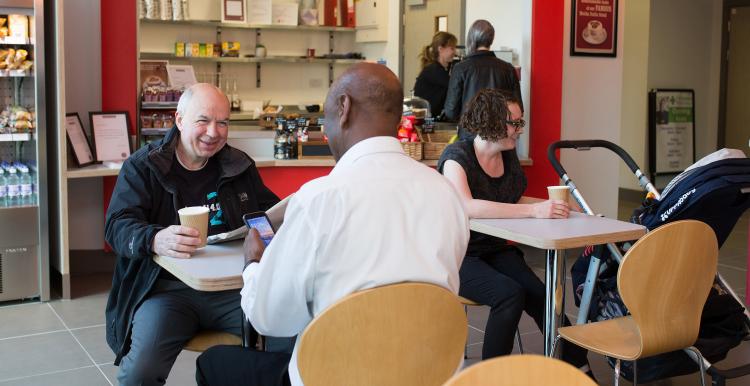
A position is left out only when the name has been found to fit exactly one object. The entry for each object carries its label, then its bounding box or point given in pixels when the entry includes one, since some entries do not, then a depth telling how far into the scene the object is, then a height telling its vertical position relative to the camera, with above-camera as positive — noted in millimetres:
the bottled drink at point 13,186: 5070 -481
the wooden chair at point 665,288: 2756 -575
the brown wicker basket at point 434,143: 5906 -248
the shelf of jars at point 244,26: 8633 +800
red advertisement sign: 6566 +598
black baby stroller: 3383 -669
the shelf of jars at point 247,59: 8562 +462
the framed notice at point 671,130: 9906 -249
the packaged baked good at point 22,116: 5047 -79
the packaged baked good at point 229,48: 8867 +561
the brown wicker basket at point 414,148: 5766 -277
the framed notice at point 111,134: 5445 -193
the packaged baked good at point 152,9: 8180 +876
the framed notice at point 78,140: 5297 -226
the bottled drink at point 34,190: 5145 -512
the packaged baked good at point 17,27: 4992 +424
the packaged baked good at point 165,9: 8281 +885
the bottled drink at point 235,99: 8891 +52
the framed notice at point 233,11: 8711 +916
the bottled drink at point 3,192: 5051 -512
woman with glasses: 3441 -404
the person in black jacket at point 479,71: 6031 +244
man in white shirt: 1893 -260
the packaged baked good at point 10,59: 5004 +243
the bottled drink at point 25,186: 5113 -481
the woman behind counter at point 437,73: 7125 +267
